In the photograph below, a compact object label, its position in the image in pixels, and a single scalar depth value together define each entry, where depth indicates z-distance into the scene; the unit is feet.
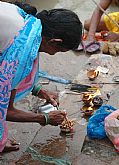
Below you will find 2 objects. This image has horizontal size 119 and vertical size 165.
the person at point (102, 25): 25.49
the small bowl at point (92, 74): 19.43
